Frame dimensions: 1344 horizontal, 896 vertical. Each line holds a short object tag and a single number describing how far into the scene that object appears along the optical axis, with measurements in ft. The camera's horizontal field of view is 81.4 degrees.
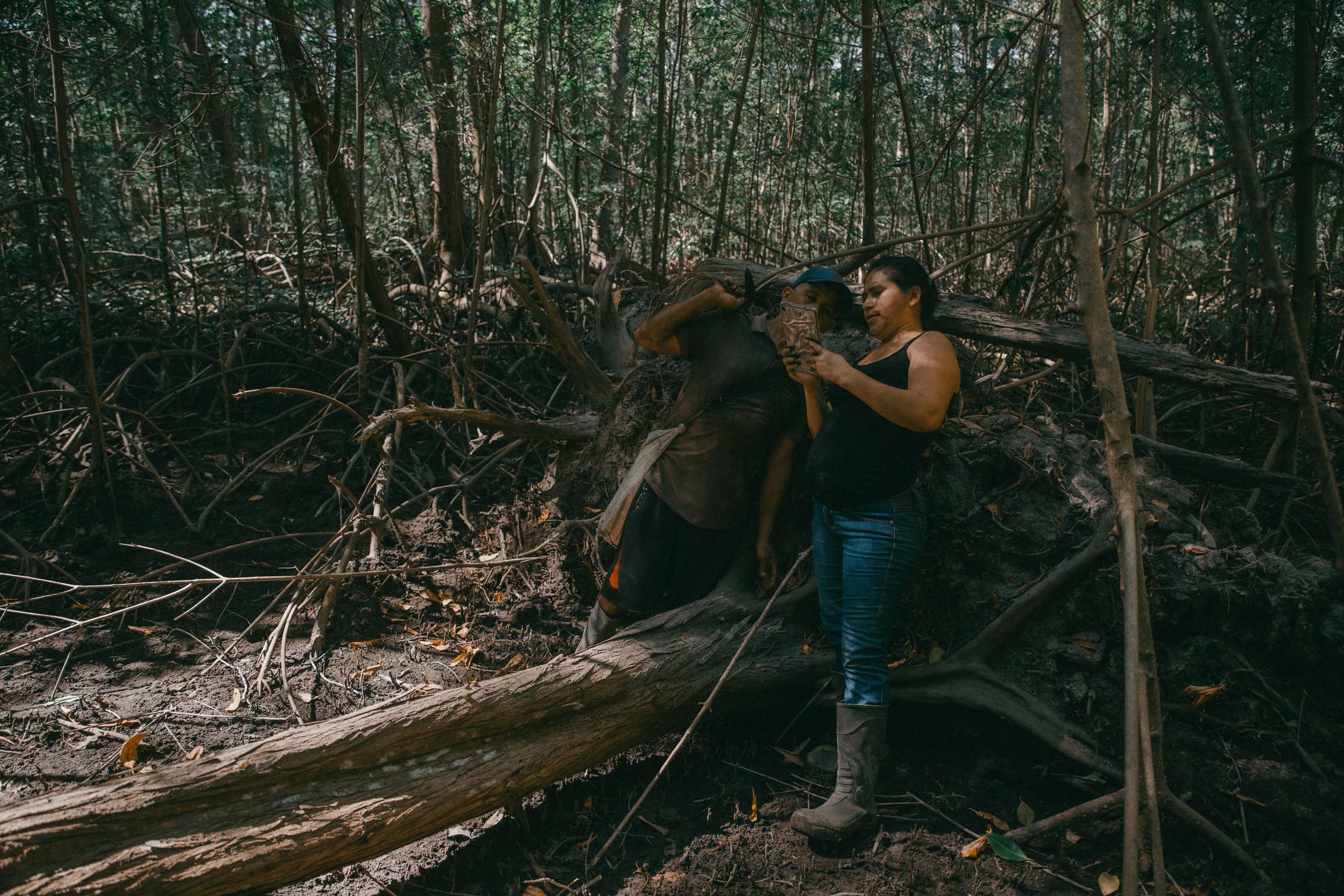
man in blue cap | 9.17
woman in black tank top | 7.45
